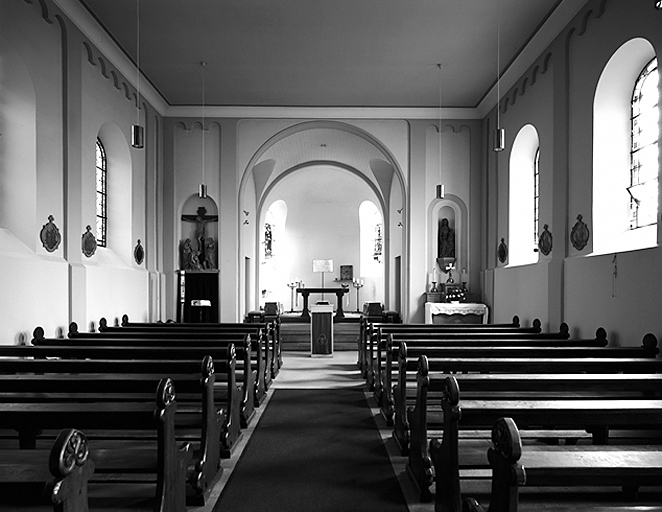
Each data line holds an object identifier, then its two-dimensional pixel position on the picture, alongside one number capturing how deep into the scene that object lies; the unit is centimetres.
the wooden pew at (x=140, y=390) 377
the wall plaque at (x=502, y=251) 1112
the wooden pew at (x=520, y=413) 299
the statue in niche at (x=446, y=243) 1286
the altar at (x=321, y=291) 1568
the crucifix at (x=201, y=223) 1274
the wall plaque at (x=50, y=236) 729
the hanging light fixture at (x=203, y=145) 1029
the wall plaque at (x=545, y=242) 887
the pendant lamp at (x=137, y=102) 756
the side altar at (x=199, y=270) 1259
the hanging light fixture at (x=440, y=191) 1064
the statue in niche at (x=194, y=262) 1262
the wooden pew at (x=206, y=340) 636
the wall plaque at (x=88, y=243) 841
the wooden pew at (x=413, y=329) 757
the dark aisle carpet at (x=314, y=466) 375
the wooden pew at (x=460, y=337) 626
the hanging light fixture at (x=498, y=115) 808
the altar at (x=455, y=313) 1171
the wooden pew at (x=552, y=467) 203
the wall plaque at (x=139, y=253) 1092
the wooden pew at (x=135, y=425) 287
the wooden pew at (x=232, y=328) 820
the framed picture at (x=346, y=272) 2195
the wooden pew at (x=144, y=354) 532
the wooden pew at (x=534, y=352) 547
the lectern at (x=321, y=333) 1145
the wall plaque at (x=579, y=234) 762
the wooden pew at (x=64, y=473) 178
